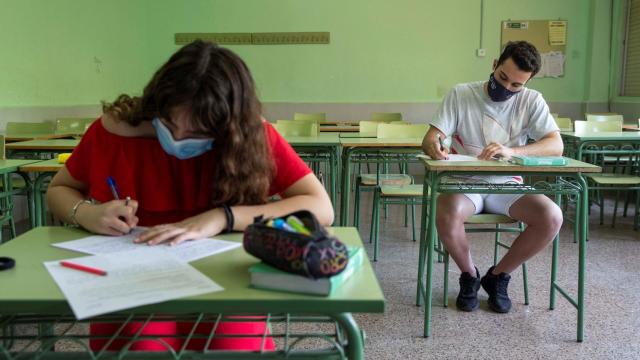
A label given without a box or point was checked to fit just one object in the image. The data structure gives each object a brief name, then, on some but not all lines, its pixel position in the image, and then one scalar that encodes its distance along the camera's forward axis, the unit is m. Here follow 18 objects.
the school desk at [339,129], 5.27
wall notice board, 6.54
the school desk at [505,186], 2.15
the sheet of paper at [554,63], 6.60
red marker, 0.90
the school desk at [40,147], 3.35
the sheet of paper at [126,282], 0.78
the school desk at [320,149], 3.49
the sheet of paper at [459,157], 2.34
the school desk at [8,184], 2.64
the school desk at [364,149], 3.44
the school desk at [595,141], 3.90
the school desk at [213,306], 0.79
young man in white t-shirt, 2.38
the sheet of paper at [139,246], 1.01
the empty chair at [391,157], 3.56
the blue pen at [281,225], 0.85
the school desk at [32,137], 3.94
